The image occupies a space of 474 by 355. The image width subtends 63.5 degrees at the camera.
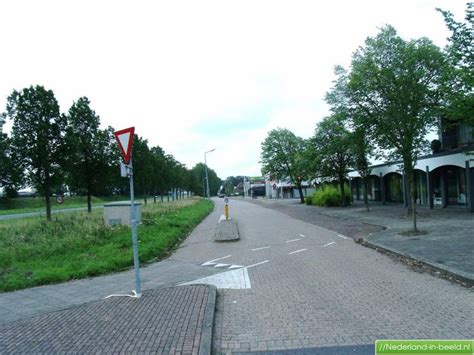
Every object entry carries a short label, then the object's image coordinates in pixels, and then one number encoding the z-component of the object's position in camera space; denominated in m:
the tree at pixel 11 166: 20.75
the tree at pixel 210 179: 141.48
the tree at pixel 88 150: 25.55
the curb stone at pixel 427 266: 7.32
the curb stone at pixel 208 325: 4.35
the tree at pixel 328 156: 33.88
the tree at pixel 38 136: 20.92
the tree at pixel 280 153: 50.47
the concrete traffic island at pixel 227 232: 15.18
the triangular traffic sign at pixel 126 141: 6.87
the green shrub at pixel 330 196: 36.69
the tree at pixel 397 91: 15.55
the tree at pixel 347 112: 22.56
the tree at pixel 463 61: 8.66
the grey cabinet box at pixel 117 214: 17.73
